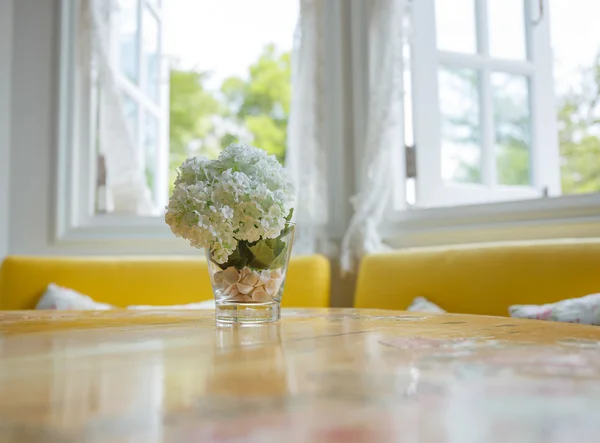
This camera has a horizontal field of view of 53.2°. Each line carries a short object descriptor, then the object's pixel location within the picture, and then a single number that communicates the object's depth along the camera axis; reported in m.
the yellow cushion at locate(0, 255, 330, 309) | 2.22
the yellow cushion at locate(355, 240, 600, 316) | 1.66
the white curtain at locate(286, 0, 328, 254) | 2.41
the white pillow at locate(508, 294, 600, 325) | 1.42
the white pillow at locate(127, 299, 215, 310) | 1.97
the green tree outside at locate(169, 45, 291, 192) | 6.04
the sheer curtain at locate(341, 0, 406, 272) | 2.30
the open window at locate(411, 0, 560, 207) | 2.45
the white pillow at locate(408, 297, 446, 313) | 1.82
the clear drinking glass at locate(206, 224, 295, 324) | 0.97
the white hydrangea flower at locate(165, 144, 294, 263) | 0.93
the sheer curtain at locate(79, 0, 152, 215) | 2.65
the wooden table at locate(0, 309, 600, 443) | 0.34
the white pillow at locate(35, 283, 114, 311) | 2.04
